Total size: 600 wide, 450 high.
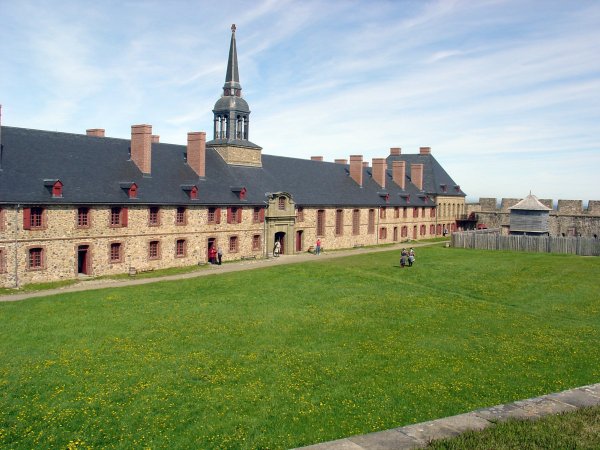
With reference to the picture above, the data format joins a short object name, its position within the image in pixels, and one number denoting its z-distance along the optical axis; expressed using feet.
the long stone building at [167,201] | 113.19
